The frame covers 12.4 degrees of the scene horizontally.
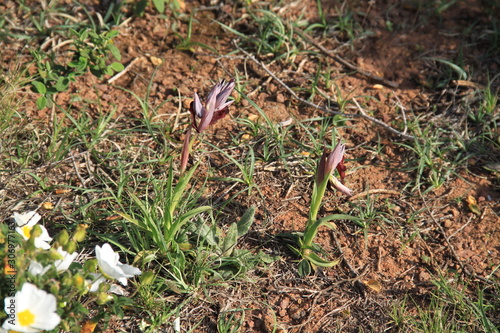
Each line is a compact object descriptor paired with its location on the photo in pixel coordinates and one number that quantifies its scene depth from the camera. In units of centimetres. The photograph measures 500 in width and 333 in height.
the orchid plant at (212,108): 229
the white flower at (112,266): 221
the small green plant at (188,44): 261
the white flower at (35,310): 216
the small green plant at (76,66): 248
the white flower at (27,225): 226
